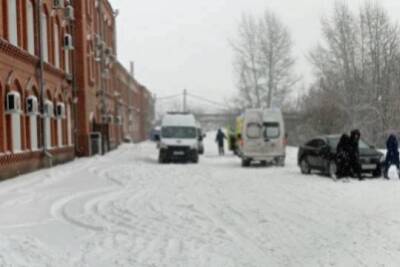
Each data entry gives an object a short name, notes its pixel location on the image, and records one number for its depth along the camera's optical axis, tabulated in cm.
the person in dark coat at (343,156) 1755
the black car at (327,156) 1802
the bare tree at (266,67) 5453
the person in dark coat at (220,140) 3581
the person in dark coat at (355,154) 1745
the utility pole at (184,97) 10056
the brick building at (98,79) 3198
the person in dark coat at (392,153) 1761
